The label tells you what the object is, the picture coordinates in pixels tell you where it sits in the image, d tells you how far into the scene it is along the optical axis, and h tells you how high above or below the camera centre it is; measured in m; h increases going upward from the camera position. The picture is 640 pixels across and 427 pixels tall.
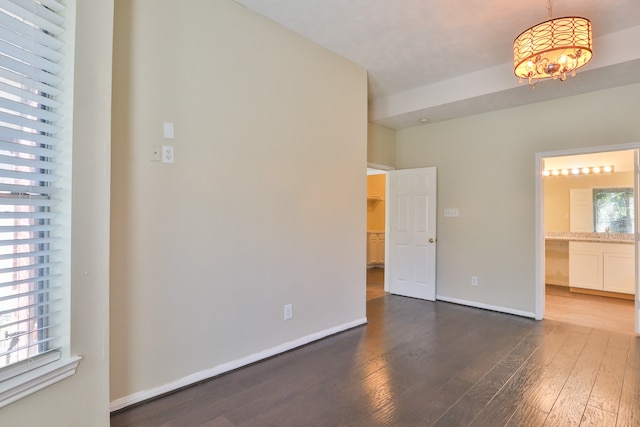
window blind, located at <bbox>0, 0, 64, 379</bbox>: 1.36 +0.18
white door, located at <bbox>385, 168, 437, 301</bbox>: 4.77 -0.27
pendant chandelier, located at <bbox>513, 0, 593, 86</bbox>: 1.99 +1.07
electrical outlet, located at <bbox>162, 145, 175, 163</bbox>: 2.17 +0.41
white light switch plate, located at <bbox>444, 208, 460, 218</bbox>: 4.65 +0.04
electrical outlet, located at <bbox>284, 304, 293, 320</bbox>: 2.91 -0.86
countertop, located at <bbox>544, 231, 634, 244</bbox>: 4.81 -0.33
